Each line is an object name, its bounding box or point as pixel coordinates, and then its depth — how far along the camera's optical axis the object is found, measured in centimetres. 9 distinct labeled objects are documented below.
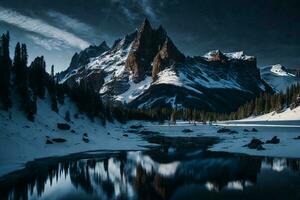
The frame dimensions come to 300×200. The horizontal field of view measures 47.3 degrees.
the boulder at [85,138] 9010
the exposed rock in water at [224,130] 14548
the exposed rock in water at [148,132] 15352
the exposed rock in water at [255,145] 7731
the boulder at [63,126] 8925
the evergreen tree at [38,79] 10111
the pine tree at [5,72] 7702
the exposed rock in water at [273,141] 8810
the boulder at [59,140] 7866
